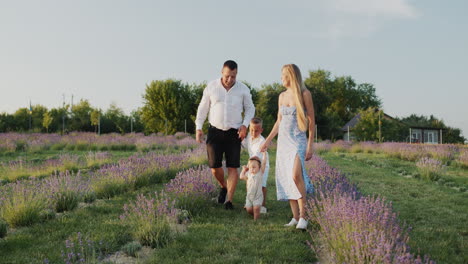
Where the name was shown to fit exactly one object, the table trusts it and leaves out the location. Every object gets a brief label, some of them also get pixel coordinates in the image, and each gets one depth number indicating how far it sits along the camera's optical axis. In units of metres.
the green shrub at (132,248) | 3.80
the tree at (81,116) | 42.03
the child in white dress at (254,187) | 5.19
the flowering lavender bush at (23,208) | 4.83
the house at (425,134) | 49.31
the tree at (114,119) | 43.03
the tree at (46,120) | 35.17
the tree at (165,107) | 38.88
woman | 4.44
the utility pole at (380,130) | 27.69
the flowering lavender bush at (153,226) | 4.07
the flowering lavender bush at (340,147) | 21.28
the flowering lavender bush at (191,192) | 5.42
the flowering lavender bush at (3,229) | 4.48
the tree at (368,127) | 28.94
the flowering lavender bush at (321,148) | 20.52
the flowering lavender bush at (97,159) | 11.03
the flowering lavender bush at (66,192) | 5.68
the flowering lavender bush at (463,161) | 13.06
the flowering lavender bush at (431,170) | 9.97
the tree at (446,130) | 50.62
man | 5.61
